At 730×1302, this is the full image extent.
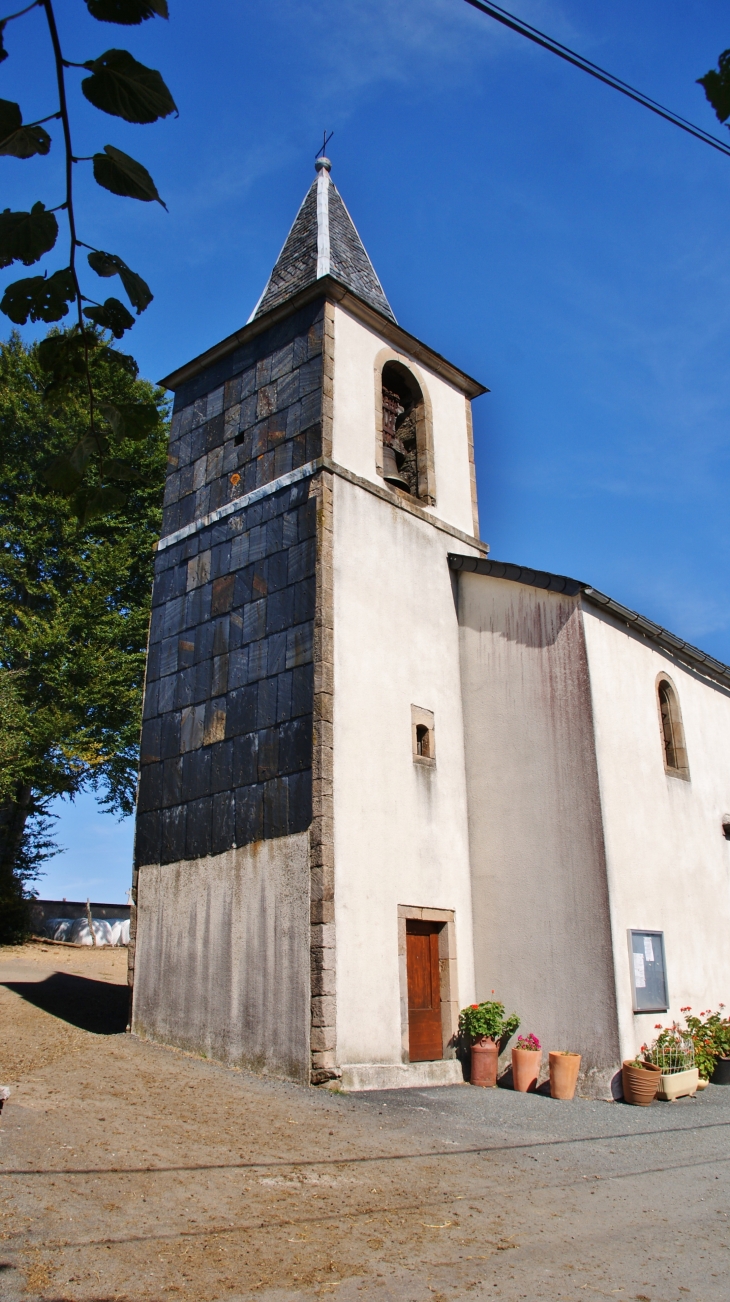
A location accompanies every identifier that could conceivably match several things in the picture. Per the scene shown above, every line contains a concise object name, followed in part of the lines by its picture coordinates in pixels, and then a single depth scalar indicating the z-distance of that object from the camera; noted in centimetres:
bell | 1251
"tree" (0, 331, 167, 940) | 2030
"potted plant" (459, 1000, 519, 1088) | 1023
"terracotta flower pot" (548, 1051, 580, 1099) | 956
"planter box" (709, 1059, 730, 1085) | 1095
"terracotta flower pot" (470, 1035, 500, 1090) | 1021
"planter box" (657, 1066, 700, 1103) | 963
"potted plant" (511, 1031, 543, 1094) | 991
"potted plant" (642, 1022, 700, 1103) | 967
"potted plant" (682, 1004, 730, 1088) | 1079
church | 989
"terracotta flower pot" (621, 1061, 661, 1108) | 938
